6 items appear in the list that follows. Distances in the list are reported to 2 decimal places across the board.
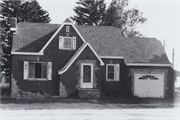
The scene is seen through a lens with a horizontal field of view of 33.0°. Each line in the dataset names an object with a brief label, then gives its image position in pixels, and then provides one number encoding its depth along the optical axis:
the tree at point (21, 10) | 41.91
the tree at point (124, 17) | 46.72
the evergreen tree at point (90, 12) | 50.22
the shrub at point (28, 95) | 25.56
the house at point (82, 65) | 26.78
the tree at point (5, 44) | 39.12
